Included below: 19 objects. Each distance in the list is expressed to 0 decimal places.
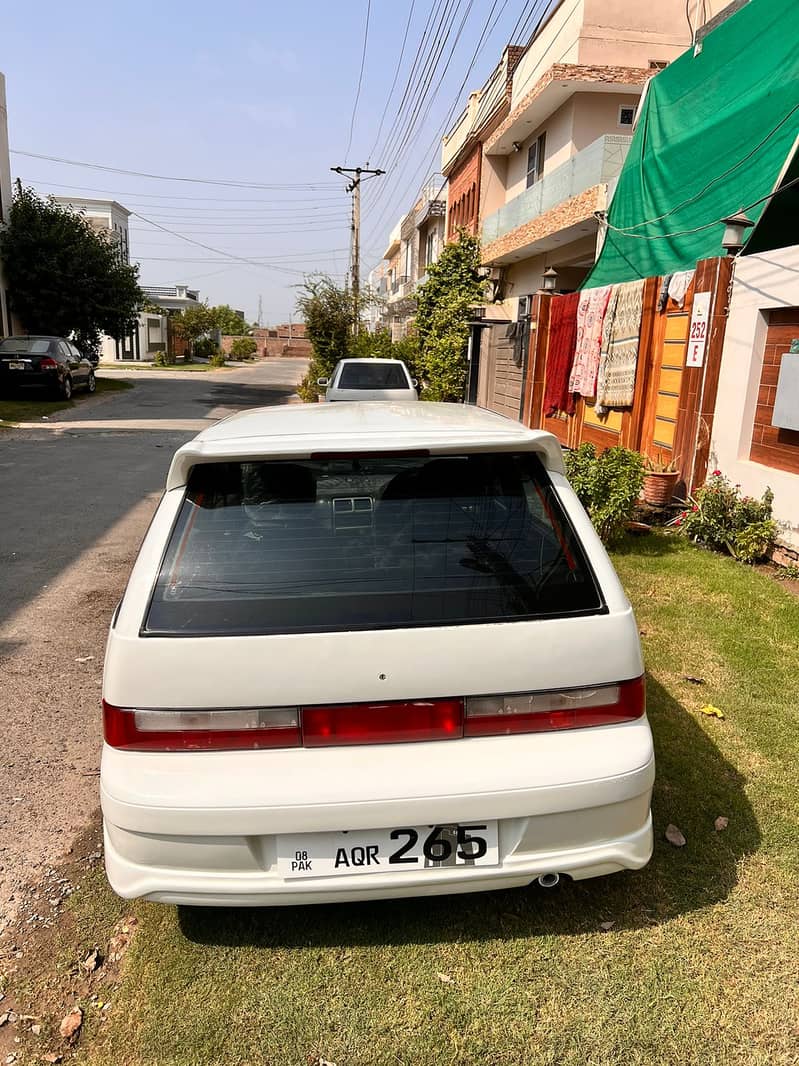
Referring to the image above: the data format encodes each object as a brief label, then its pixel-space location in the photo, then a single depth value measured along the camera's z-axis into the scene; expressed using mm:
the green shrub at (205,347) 62125
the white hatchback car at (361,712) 2188
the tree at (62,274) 24328
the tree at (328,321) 29438
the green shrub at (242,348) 72125
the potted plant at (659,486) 7594
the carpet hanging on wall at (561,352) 11297
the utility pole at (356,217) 33625
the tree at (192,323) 57694
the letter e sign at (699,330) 7360
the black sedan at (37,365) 19641
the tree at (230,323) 90100
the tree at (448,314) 20109
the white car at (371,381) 14609
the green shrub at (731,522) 6340
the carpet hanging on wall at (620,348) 9062
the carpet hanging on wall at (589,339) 10211
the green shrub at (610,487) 6426
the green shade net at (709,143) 7656
